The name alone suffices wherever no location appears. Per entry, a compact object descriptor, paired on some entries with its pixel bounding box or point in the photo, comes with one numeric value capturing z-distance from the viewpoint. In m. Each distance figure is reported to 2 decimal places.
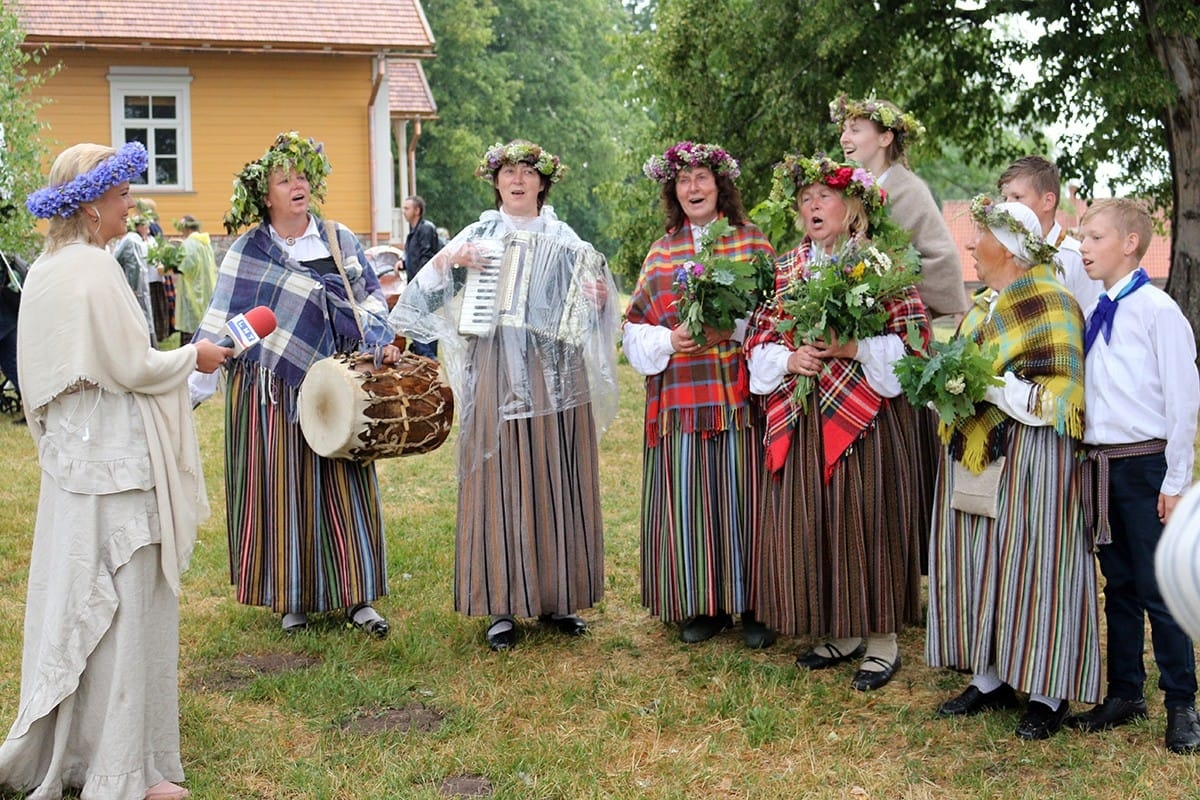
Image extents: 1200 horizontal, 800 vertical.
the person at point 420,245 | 15.72
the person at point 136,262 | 14.19
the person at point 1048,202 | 5.11
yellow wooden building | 21.84
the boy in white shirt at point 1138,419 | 4.32
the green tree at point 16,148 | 12.63
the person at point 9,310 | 9.31
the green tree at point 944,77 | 11.90
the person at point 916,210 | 5.50
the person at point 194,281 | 14.99
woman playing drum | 5.89
